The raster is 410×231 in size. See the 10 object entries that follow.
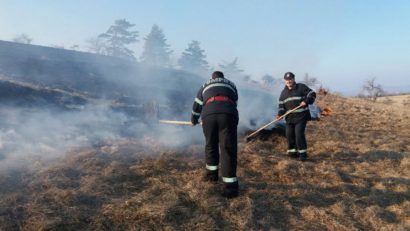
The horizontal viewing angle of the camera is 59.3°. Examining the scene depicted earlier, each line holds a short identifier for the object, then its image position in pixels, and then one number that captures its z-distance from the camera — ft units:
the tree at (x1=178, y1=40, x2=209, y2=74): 133.28
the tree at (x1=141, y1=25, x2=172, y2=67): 133.69
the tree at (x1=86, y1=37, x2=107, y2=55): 134.55
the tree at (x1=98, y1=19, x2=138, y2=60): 129.59
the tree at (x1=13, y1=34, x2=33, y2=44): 146.74
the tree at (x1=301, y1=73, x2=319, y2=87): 92.34
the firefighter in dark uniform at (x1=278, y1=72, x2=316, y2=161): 24.13
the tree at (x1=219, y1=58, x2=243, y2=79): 141.59
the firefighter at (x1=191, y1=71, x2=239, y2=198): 17.13
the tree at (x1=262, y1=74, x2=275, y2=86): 141.10
